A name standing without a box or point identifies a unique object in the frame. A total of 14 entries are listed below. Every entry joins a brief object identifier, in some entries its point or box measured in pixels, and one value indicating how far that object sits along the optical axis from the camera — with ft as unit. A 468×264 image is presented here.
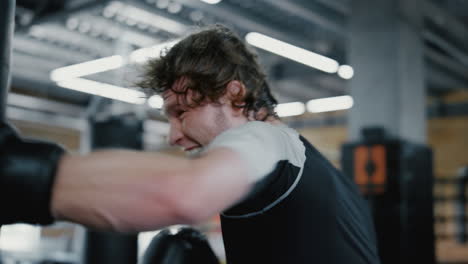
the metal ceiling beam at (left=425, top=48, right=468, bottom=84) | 24.50
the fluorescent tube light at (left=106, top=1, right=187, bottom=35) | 18.26
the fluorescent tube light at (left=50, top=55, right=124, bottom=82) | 21.65
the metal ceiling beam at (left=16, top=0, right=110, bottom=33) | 15.85
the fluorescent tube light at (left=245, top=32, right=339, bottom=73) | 19.26
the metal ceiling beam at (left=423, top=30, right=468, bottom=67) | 20.17
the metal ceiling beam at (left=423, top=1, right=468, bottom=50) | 17.53
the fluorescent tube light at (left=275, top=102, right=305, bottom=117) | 34.01
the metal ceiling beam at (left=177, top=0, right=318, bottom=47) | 17.53
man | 1.96
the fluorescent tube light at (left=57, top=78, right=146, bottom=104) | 25.96
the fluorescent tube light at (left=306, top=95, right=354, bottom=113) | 32.24
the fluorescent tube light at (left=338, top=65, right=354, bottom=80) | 23.50
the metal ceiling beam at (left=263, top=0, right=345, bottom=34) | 17.66
